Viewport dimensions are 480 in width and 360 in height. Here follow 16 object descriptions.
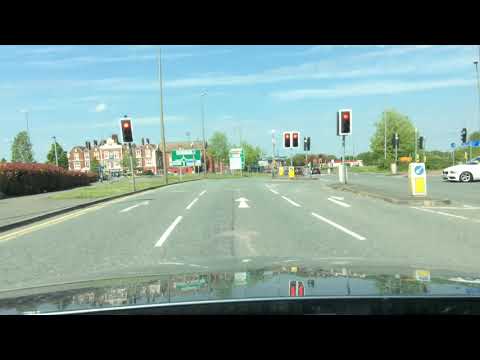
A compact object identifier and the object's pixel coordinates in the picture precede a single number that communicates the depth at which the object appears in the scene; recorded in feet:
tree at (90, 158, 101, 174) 380.76
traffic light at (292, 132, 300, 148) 151.02
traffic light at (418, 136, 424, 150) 173.60
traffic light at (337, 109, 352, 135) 86.07
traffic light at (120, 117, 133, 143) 91.35
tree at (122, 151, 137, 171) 432.25
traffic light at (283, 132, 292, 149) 150.71
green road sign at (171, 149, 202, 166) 206.80
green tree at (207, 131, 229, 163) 362.12
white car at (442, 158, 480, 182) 91.30
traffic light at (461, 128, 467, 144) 144.66
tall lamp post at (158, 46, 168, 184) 136.43
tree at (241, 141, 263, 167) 441.68
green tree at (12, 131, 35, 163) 277.64
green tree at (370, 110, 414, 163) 284.20
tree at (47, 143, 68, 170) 339.77
